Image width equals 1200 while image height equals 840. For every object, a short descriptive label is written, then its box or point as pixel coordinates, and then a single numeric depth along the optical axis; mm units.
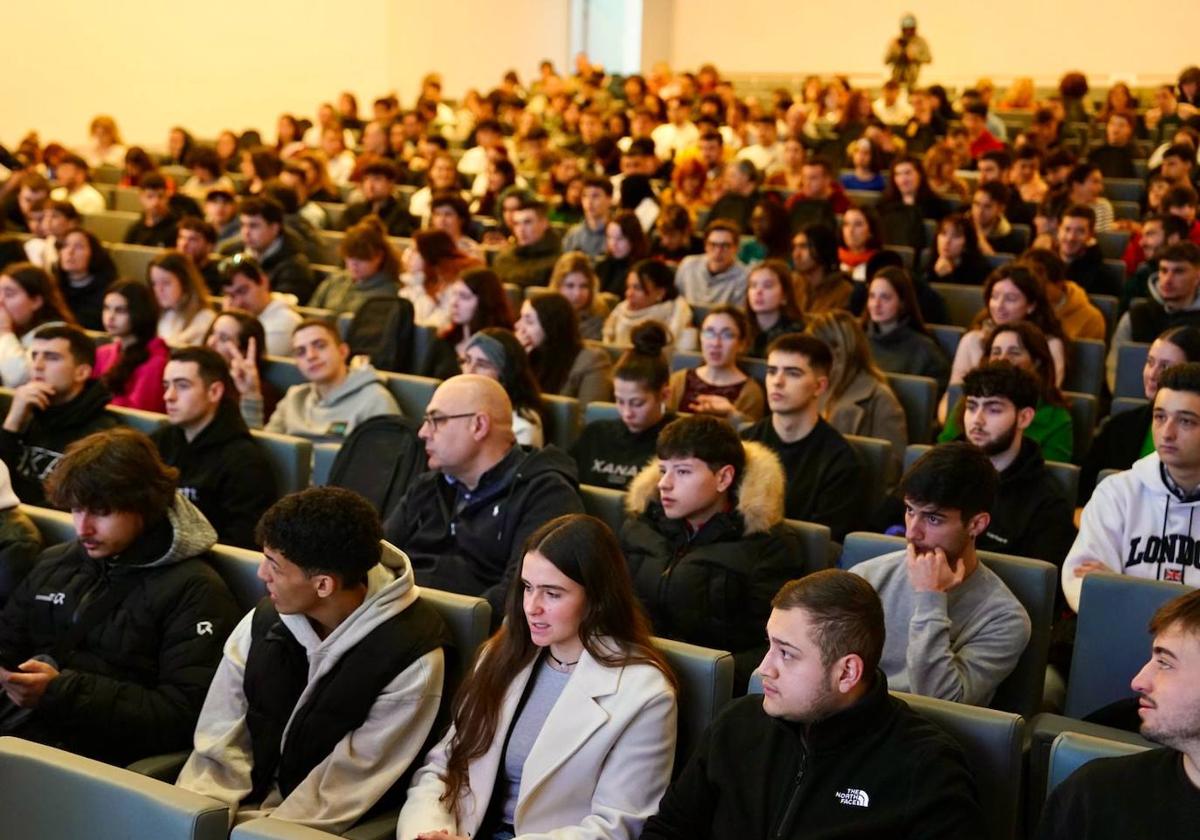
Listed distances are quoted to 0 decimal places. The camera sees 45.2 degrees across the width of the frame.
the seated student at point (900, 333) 5246
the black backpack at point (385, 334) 5547
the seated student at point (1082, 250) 6258
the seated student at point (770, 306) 5289
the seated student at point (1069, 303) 5551
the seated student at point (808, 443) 3861
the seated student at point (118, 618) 2740
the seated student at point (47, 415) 4227
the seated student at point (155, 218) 7793
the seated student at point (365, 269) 6258
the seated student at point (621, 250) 6645
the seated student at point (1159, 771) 1908
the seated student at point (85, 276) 6332
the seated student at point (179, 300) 5648
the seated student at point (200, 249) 6762
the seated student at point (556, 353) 5039
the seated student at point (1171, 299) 5230
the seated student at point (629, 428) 4117
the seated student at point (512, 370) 4234
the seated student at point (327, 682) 2580
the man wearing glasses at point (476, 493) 3381
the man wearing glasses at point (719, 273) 6215
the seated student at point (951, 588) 2662
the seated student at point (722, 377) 4656
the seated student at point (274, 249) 6840
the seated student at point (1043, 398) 4285
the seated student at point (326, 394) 4543
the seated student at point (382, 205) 8117
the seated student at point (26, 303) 5406
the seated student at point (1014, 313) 4926
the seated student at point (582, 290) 5941
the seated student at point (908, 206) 7375
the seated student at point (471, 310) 5316
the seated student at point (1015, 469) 3451
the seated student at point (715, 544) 3021
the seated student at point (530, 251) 6758
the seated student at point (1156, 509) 3125
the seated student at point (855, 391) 4535
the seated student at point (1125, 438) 3939
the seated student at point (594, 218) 7258
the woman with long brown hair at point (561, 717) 2377
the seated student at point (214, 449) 3848
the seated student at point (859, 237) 6621
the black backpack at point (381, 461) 4023
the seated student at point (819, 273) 5852
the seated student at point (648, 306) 5844
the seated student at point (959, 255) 6488
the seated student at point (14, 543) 3135
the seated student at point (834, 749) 2074
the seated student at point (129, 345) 5047
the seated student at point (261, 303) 5645
